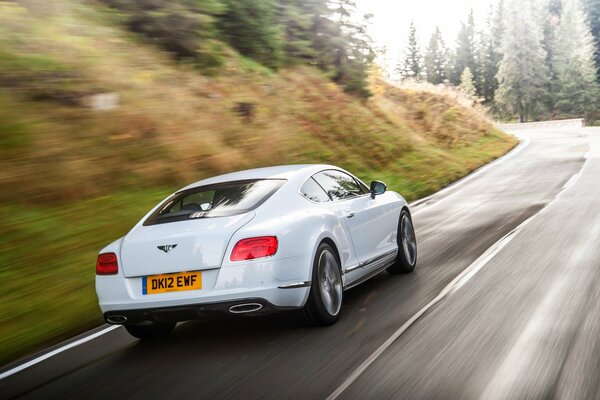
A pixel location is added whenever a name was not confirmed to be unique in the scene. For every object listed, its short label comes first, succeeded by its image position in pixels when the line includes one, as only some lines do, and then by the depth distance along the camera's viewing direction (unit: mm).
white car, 5117
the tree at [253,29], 19828
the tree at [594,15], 97375
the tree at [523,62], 84062
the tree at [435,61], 114125
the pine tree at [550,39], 85688
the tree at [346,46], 25594
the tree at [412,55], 114625
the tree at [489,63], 104438
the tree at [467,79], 97125
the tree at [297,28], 22938
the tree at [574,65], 81812
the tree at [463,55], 110556
